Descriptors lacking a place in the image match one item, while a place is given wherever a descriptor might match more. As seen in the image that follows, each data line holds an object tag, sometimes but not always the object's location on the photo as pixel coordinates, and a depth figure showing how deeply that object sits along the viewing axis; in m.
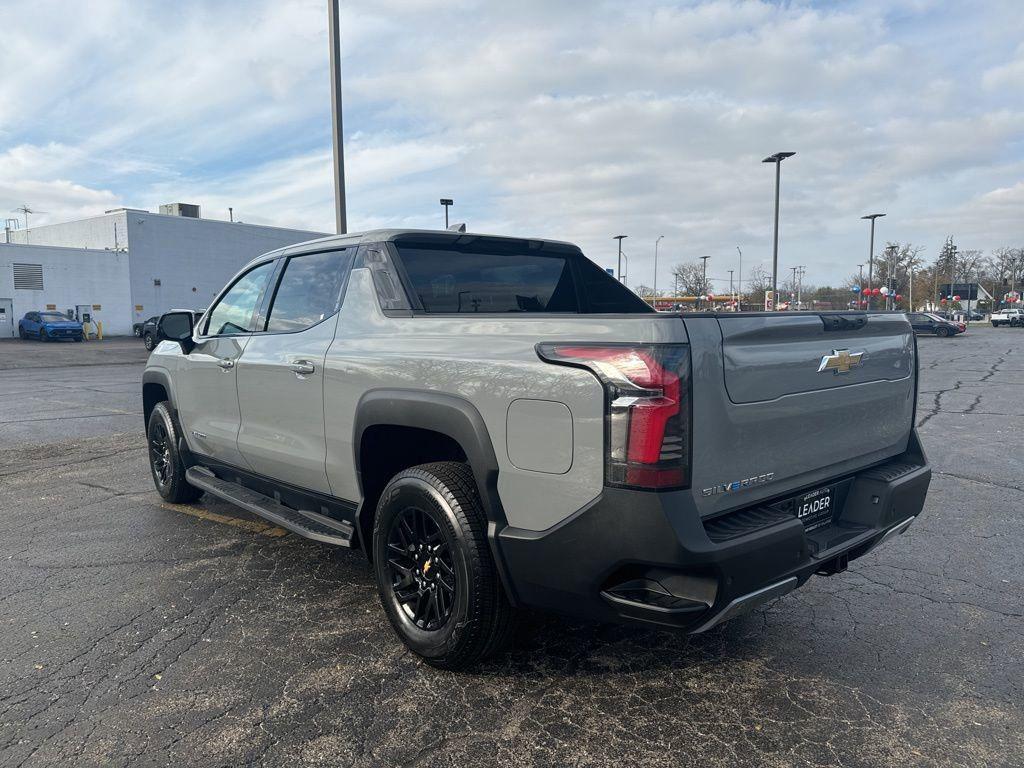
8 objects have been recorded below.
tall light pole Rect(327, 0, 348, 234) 11.37
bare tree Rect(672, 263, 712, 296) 74.62
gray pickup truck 2.49
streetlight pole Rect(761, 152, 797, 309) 28.77
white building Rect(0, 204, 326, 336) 40.72
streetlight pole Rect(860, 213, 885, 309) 46.71
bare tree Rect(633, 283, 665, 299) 68.20
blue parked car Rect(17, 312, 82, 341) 36.06
